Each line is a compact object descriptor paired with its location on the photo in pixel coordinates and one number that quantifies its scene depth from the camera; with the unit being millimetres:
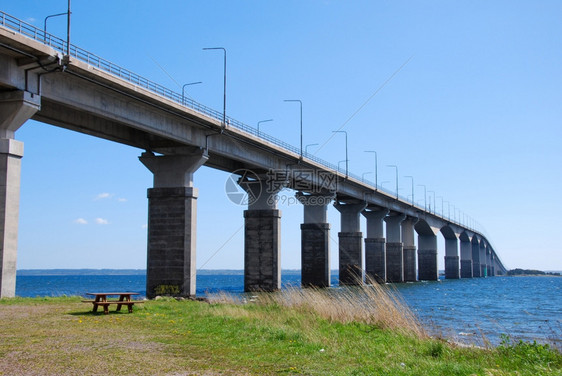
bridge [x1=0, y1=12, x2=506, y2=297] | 23875
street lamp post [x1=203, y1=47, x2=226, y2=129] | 37675
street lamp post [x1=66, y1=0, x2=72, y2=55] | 25422
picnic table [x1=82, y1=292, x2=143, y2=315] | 18391
